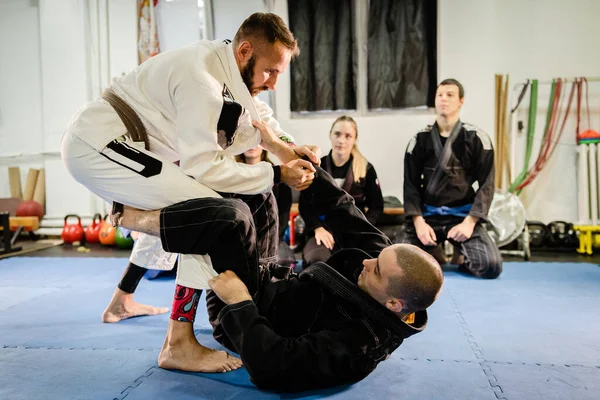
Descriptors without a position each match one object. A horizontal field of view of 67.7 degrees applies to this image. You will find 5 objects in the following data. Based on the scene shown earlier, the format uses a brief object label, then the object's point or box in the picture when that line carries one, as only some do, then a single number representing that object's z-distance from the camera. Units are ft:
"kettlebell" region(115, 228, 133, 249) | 16.89
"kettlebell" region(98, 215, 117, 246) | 17.58
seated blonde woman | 13.03
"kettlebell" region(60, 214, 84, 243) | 18.31
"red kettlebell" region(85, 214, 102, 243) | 18.49
